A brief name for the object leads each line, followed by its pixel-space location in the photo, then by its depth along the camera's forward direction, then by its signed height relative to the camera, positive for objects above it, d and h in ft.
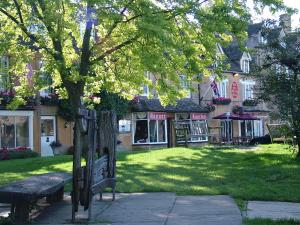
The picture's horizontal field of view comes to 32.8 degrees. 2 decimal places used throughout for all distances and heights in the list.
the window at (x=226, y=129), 146.30 +1.28
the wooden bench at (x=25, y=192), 25.72 -2.83
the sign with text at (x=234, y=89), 153.85 +13.49
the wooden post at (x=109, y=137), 32.78 -0.06
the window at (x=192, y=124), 127.03 +2.62
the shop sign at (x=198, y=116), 133.38 +4.88
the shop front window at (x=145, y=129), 120.78 +1.56
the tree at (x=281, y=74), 56.03 +6.72
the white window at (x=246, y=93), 158.97 +12.74
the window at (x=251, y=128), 158.10 +1.70
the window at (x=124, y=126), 116.47 +2.26
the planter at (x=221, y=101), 143.73 +9.43
